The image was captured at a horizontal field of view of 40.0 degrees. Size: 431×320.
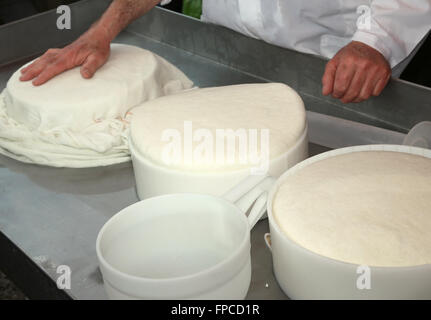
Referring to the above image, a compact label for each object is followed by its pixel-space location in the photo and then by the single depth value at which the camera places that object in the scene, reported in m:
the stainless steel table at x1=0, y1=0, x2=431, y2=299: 1.29
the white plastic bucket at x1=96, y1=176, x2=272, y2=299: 1.03
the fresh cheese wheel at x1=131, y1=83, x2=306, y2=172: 1.29
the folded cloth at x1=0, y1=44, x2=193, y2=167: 1.63
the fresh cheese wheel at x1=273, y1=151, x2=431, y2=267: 0.98
